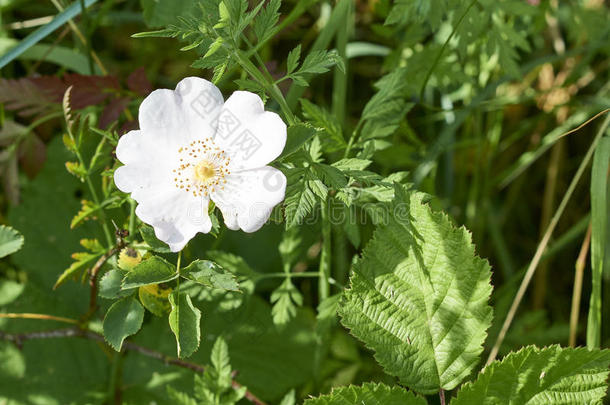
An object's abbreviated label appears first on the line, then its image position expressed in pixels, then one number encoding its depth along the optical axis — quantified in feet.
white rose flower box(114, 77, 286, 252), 1.74
